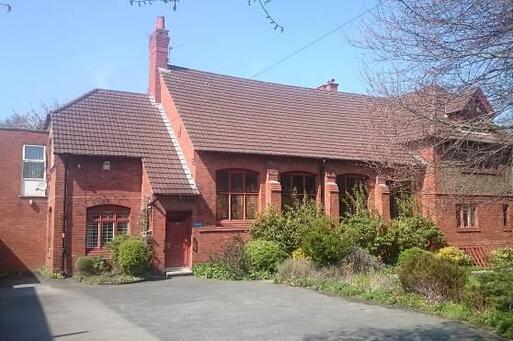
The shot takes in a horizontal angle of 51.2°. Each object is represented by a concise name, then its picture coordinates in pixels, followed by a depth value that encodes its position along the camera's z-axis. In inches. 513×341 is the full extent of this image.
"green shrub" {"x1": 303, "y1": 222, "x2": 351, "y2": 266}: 749.9
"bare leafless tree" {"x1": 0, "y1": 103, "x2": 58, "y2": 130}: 1986.7
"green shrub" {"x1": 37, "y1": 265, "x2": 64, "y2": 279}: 816.9
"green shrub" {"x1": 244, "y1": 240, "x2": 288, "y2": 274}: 820.6
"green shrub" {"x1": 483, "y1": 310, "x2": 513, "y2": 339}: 408.2
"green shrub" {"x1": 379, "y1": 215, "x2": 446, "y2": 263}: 972.6
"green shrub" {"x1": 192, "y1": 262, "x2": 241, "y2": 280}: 813.0
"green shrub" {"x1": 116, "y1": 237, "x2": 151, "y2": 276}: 780.0
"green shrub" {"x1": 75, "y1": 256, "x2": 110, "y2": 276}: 806.5
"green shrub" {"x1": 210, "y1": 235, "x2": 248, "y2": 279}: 820.6
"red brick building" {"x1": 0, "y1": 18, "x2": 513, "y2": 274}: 852.6
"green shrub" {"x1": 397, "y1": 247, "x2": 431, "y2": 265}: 853.5
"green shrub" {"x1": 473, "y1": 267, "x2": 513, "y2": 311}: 426.0
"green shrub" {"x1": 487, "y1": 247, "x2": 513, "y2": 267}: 467.5
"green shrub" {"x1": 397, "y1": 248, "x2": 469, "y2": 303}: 518.3
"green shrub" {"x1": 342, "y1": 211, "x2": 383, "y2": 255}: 932.6
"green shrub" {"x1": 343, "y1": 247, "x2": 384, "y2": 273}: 769.6
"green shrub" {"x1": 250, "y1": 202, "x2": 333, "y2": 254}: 885.2
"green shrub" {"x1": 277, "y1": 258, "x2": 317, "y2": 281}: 739.4
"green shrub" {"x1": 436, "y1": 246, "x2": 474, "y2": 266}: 1006.4
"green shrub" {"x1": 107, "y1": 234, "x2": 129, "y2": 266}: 820.6
